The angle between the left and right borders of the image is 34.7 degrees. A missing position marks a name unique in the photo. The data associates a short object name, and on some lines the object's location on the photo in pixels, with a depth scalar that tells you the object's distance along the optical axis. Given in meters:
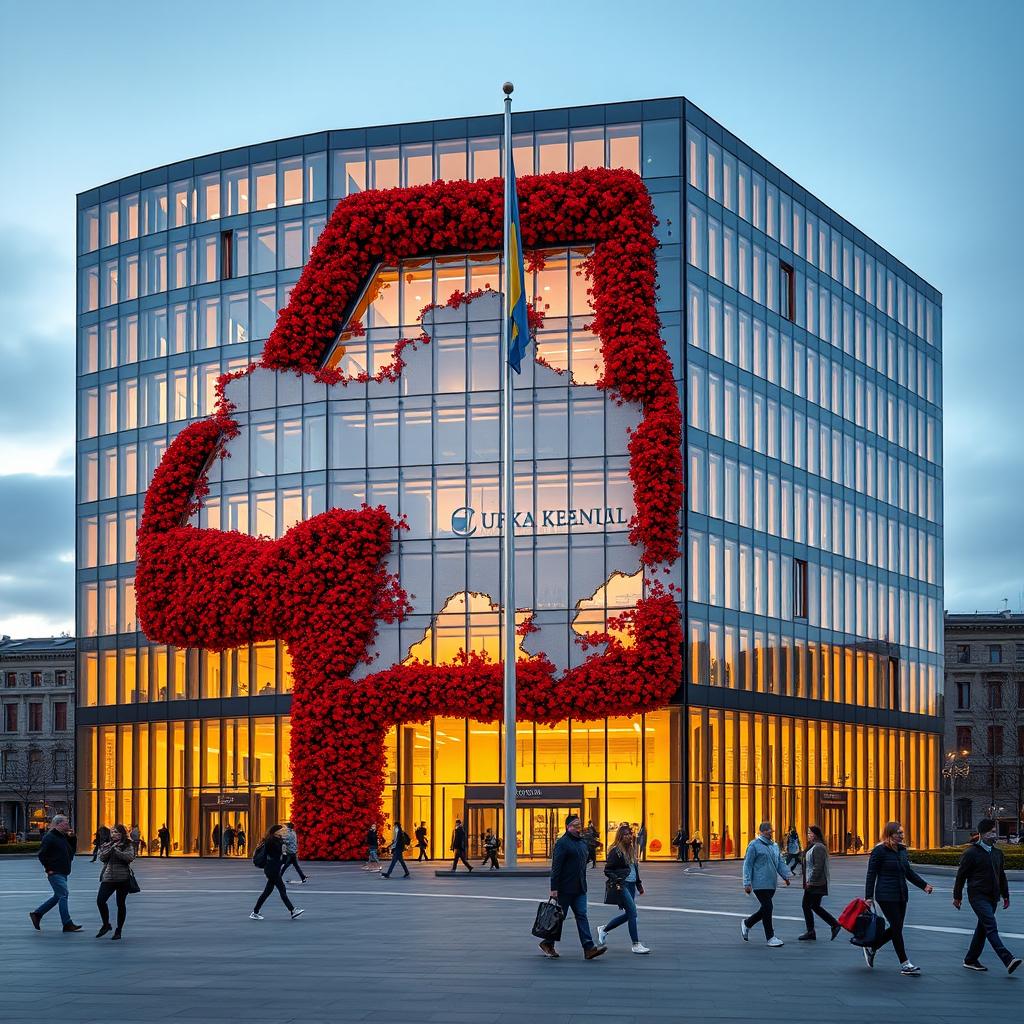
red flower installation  58.28
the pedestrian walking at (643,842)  57.18
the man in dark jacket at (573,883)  21.66
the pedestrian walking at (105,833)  28.16
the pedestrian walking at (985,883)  20.02
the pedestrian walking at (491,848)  48.12
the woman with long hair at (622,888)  22.56
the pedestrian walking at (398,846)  45.35
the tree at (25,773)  129.00
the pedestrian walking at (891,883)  20.47
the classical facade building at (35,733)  129.50
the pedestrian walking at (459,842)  46.84
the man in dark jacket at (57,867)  26.19
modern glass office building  60.22
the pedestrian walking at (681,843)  58.06
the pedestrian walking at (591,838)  37.06
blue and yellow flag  43.88
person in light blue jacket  23.72
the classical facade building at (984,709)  122.62
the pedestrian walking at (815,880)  24.58
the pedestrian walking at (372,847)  50.47
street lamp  100.68
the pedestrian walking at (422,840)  58.03
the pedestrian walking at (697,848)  56.97
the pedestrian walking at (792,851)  49.91
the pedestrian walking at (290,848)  30.64
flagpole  43.91
